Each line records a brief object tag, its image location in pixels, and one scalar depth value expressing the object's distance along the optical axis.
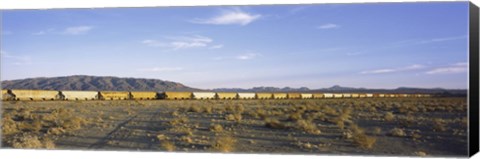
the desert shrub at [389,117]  19.40
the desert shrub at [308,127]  16.48
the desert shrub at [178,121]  18.88
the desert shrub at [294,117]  19.72
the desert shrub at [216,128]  16.98
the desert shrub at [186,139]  15.34
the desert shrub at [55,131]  17.20
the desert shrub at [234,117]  19.97
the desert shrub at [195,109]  25.06
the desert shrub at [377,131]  16.27
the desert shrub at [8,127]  17.24
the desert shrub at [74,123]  18.17
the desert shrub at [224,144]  14.53
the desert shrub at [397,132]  15.79
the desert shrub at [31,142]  15.48
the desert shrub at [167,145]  14.80
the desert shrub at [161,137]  15.88
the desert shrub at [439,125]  16.48
